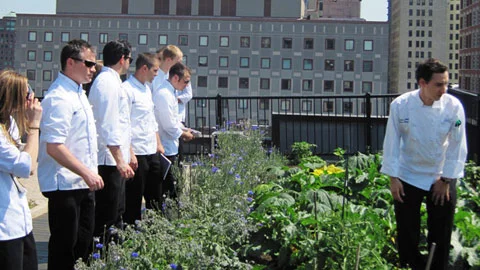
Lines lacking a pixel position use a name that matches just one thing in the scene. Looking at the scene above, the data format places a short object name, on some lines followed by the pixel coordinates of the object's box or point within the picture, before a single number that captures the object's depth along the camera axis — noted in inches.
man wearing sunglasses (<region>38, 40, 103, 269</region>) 188.9
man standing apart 203.2
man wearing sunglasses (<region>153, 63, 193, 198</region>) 292.4
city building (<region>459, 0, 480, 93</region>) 5024.6
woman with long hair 151.1
